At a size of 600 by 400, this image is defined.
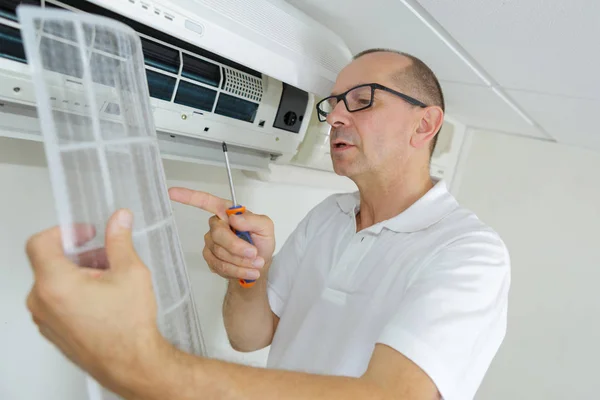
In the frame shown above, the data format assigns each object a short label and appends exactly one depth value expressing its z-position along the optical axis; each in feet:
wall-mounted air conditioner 2.76
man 1.49
